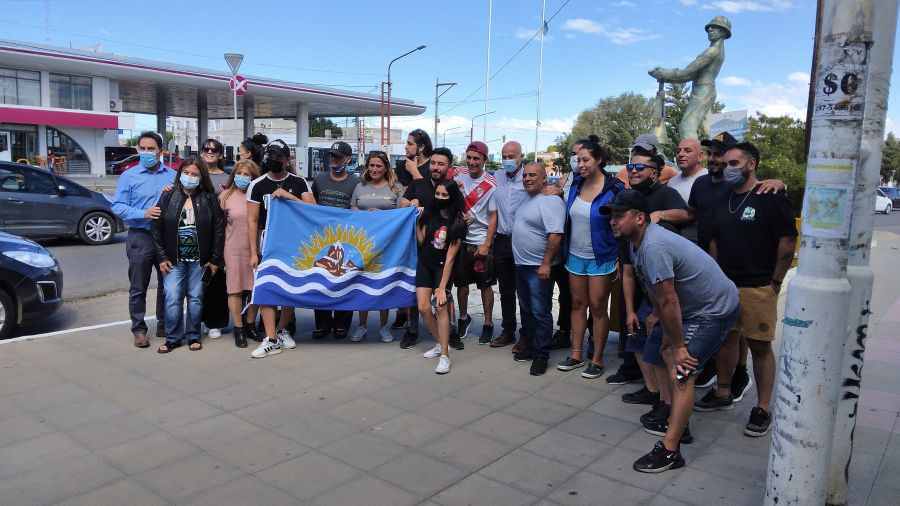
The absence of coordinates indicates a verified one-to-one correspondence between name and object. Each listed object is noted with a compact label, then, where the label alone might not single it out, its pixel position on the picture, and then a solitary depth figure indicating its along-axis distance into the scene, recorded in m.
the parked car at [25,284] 6.33
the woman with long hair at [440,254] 5.92
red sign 13.85
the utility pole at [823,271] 2.91
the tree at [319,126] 106.25
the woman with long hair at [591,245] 5.50
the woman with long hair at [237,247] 6.35
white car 42.00
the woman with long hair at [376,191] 6.59
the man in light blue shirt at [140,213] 6.27
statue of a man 15.68
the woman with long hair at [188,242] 6.13
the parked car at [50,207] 11.98
